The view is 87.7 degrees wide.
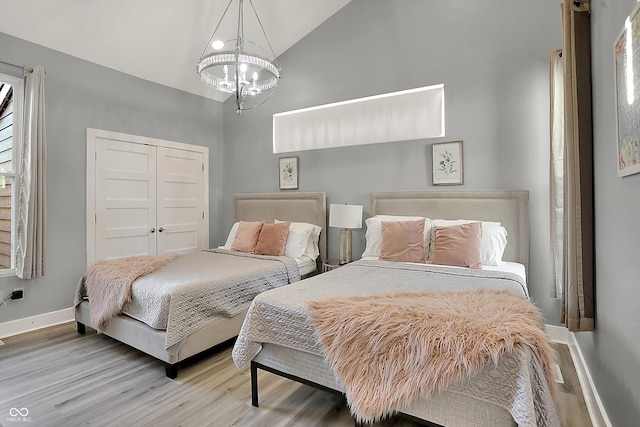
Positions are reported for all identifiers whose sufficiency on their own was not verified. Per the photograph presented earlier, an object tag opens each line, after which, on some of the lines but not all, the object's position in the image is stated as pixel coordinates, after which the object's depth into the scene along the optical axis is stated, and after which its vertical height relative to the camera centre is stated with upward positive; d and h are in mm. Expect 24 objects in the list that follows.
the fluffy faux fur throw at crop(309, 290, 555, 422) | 1331 -535
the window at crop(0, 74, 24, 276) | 3217 +558
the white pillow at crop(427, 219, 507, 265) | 2850 -235
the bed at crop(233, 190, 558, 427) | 1303 -601
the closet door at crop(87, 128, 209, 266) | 3734 +284
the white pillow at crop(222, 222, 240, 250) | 4189 -239
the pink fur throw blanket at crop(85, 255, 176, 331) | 2641 -533
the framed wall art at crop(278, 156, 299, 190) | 4371 +602
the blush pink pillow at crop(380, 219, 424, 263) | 2951 -230
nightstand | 3651 -529
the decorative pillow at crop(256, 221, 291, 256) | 3668 -249
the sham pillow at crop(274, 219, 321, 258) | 3754 -259
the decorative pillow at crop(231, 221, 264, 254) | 3828 -228
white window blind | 3559 +1135
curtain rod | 3071 +1437
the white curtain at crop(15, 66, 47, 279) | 3121 +325
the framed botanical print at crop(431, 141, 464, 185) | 3326 +536
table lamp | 3553 -44
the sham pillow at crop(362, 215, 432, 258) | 3322 -137
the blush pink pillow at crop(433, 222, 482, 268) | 2715 -248
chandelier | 2518 +1192
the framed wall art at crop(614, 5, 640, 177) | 1203 +469
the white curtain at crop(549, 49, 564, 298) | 2562 +411
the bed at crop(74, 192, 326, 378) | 2365 -821
